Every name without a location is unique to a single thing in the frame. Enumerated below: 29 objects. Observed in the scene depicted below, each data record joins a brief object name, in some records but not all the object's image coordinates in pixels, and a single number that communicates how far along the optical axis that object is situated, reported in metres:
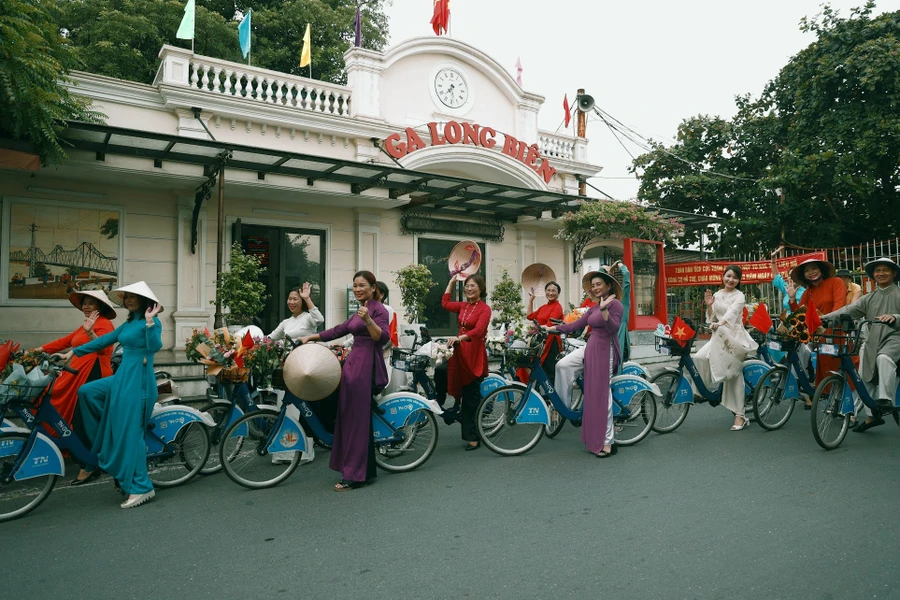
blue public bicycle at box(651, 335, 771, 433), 6.53
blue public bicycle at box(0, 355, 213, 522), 4.16
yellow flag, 12.01
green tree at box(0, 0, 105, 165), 6.04
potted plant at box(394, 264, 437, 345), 10.50
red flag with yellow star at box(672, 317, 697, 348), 6.62
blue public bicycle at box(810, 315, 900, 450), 5.75
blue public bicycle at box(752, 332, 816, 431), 6.54
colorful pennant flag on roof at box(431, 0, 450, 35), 14.12
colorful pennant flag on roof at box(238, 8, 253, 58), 11.46
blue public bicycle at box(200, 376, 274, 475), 5.20
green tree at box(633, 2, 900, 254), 14.23
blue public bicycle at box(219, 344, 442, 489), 4.87
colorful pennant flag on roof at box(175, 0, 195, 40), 10.55
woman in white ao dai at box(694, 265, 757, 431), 6.56
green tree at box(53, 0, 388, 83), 15.33
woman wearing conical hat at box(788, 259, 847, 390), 7.02
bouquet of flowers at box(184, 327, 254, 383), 5.13
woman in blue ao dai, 4.40
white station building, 9.21
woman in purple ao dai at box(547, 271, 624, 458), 5.64
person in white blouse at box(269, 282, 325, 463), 6.07
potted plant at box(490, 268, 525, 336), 10.89
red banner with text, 13.28
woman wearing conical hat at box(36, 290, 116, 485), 5.04
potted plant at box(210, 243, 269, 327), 8.96
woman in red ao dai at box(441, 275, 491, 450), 5.88
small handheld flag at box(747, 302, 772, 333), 6.90
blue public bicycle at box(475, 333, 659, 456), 5.74
